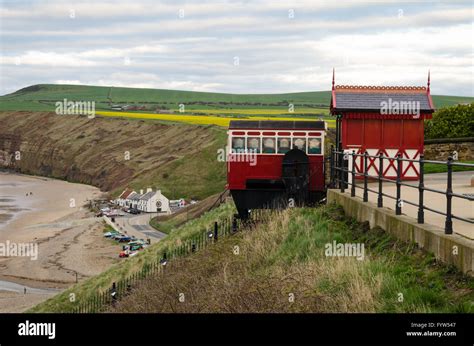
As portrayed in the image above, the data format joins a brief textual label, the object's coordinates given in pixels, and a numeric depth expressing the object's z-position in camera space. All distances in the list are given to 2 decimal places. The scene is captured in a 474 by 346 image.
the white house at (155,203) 84.38
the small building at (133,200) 86.61
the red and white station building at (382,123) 23.78
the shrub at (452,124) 34.50
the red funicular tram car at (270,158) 23.55
